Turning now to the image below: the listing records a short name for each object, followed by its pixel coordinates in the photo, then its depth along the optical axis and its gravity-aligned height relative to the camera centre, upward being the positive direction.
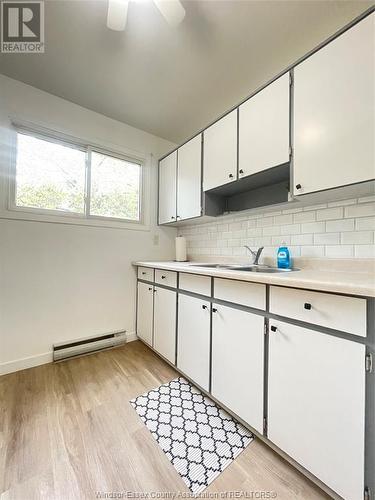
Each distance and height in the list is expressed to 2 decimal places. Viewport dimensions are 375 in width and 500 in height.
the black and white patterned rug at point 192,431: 0.99 -1.04
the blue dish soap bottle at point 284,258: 1.58 -0.04
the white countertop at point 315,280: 0.74 -0.12
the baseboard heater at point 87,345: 1.94 -0.97
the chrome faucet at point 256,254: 1.74 -0.02
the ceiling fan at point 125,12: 1.04 +1.27
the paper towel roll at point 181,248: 2.55 +0.03
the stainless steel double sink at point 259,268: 1.60 -0.13
